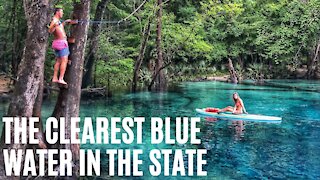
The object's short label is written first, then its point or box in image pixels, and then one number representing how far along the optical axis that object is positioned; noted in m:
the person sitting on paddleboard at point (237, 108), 12.16
